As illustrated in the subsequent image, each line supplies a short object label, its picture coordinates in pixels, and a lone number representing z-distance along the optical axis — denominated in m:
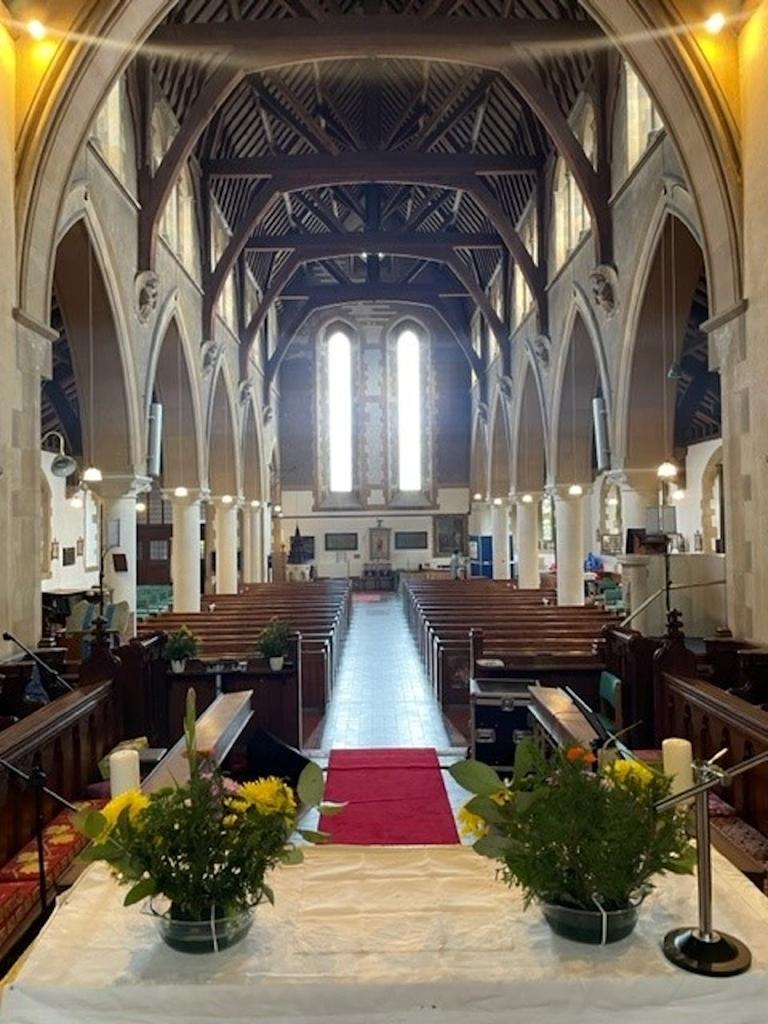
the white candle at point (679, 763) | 2.41
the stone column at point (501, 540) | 21.88
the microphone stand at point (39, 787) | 2.40
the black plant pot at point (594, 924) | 1.66
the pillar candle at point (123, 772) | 2.44
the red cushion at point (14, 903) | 2.91
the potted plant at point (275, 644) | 8.08
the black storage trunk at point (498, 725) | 6.83
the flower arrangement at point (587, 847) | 1.67
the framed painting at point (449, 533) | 29.52
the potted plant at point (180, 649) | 7.47
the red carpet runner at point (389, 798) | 5.48
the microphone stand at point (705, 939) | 1.58
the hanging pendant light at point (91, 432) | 9.72
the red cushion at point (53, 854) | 3.53
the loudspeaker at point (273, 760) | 5.43
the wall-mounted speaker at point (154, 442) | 11.17
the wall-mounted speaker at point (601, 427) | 11.29
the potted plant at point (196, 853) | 1.68
